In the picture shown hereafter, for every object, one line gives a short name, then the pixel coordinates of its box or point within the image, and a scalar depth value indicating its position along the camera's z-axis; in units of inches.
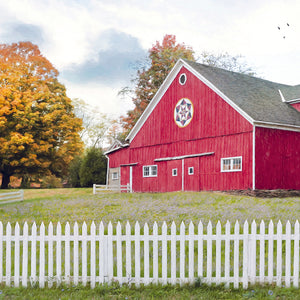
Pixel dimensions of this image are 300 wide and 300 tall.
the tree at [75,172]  1860.2
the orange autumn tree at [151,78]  1850.4
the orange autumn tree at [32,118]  1555.1
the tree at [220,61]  2000.5
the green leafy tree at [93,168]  1754.4
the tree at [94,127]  2394.2
